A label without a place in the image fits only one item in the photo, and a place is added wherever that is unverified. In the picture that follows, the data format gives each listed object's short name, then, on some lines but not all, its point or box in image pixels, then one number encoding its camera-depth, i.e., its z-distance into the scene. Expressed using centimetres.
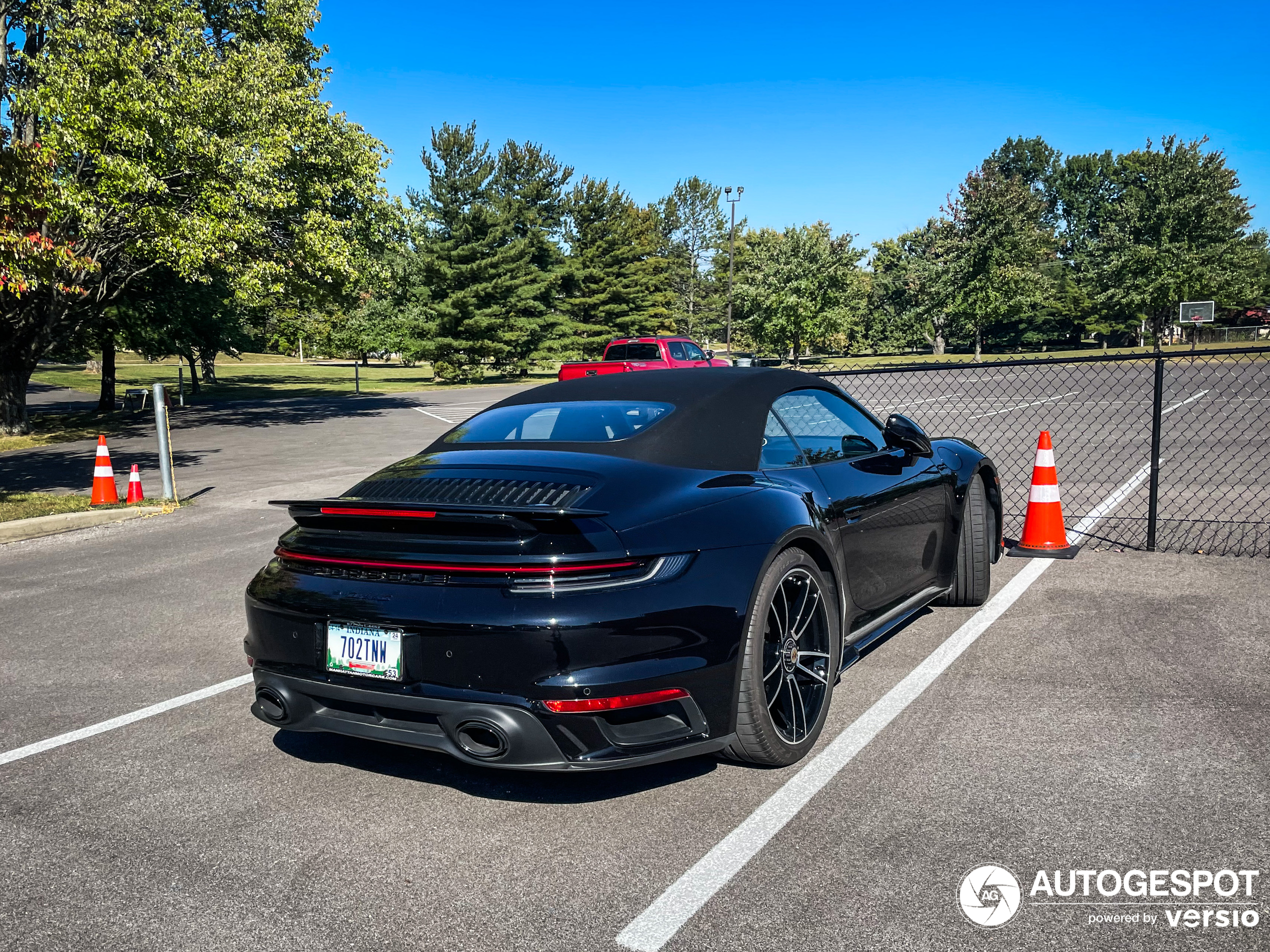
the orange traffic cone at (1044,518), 730
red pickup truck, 2442
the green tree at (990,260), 5578
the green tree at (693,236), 9406
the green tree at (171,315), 2508
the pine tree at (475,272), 5028
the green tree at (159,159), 1720
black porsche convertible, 304
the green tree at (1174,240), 5941
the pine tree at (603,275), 5931
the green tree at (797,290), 5269
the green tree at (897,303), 7238
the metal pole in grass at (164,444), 1110
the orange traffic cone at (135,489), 1120
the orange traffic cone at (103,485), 1095
